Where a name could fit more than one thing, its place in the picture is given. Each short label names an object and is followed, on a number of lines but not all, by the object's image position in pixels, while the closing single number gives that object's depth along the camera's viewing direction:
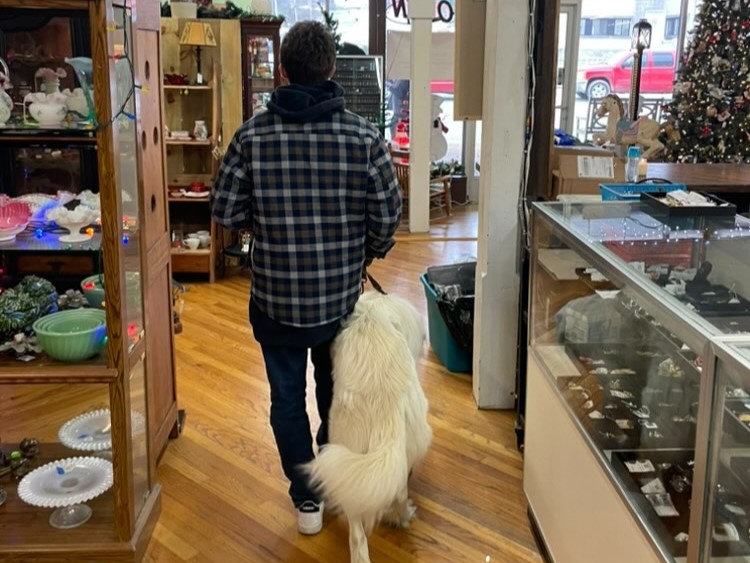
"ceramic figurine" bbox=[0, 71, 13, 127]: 2.16
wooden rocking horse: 4.39
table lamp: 5.34
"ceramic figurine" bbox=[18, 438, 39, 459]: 2.73
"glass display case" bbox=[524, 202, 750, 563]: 1.46
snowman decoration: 7.73
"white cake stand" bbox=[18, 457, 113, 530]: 2.40
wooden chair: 7.49
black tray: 2.25
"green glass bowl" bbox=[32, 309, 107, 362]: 2.24
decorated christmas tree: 6.33
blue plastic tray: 2.66
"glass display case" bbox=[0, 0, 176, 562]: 2.13
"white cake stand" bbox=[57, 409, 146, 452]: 2.60
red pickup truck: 8.51
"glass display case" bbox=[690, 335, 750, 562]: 1.29
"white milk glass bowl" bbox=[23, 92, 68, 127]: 2.16
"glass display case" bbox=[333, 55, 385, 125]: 7.29
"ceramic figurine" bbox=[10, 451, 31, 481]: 2.65
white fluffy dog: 2.11
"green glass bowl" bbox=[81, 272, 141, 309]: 2.32
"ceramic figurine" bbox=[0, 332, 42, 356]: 2.30
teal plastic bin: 3.80
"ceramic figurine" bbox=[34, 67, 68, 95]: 2.32
